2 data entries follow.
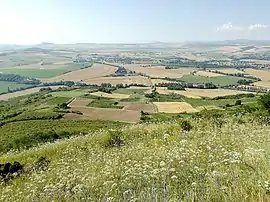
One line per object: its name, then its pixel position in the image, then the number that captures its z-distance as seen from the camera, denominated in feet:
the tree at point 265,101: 68.44
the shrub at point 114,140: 26.87
